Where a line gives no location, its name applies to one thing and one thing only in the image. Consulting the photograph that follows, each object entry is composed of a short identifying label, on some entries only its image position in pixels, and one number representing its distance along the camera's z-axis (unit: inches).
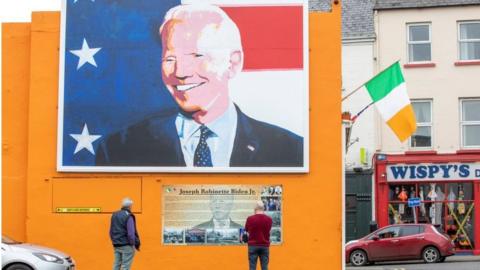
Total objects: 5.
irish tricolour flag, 804.0
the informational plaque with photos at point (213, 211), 693.9
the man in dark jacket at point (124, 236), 636.7
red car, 1098.1
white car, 601.0
